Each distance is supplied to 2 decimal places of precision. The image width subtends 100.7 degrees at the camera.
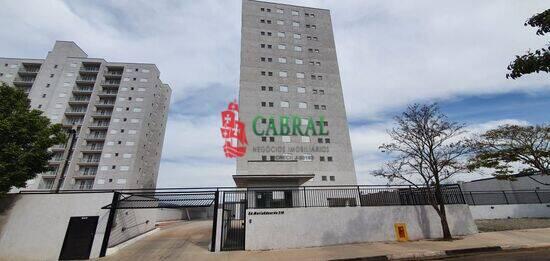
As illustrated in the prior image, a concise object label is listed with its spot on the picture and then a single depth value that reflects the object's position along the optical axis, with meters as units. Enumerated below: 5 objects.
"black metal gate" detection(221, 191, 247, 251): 13.70
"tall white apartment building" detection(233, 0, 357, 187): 33.62
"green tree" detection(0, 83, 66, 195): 11.97
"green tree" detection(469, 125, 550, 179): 17.71
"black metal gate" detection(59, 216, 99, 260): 12.23
